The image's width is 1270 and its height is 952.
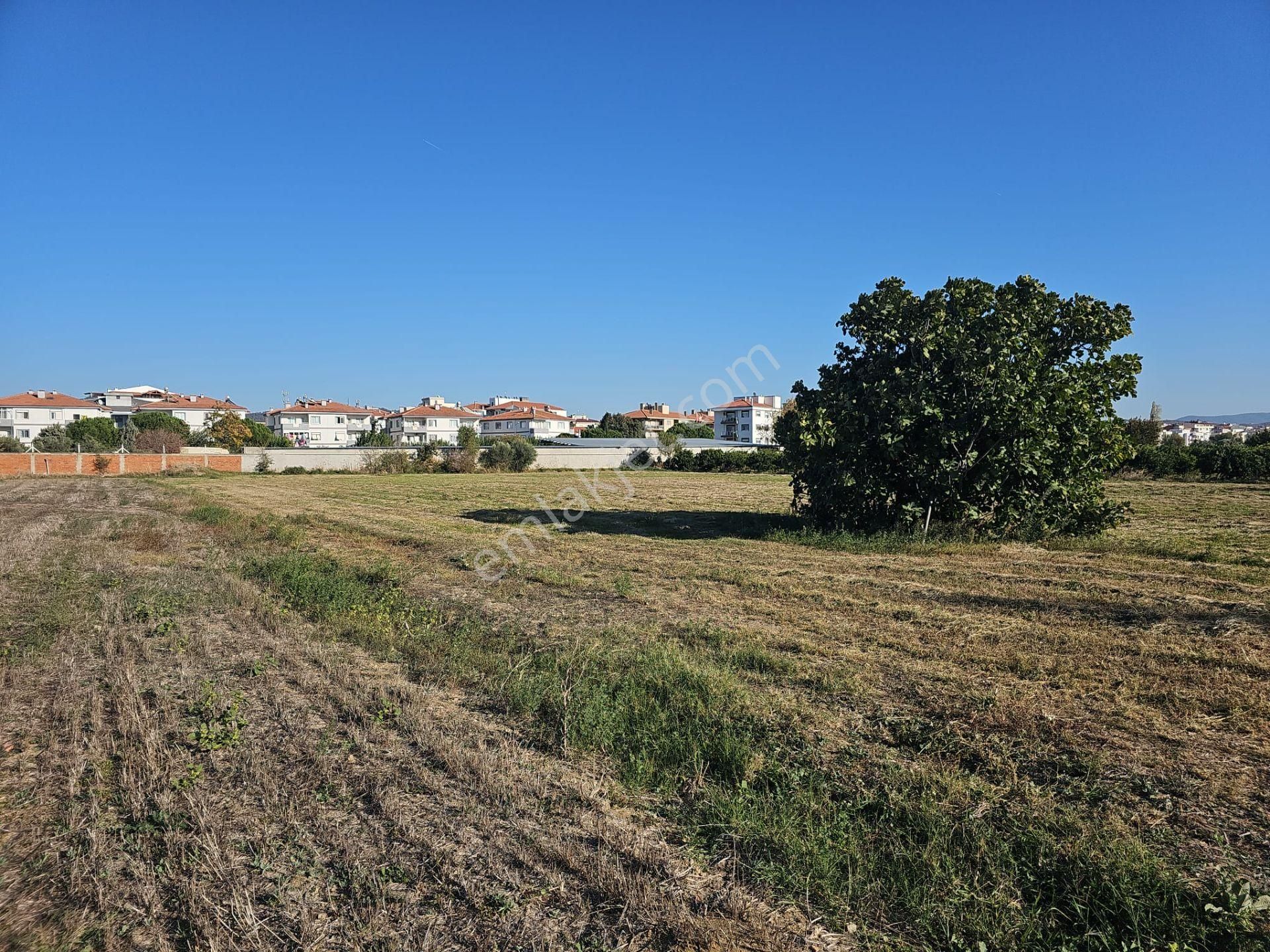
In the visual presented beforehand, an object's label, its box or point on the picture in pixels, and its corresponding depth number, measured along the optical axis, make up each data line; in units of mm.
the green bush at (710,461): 56741
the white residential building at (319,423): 108250
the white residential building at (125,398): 103000
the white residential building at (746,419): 92694
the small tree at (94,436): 65375
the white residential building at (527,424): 103000
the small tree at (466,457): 54688
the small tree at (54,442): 63031
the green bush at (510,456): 56344
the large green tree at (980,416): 13508
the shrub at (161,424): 76062
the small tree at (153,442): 63375
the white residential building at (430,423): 105875
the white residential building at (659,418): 104712
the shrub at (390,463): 53688
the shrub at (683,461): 57906
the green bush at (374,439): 82125
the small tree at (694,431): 90275
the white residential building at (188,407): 99812
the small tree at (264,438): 82875
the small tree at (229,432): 77250
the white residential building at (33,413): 90062
